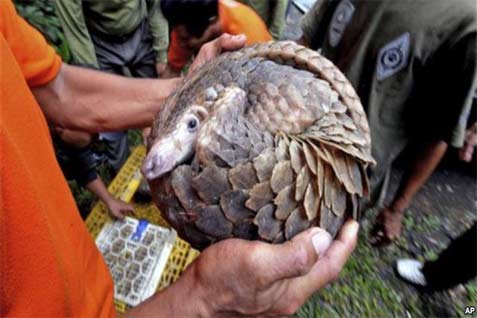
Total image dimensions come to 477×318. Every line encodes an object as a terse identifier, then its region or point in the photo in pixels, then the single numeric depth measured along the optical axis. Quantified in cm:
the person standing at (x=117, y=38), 153
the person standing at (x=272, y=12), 192
